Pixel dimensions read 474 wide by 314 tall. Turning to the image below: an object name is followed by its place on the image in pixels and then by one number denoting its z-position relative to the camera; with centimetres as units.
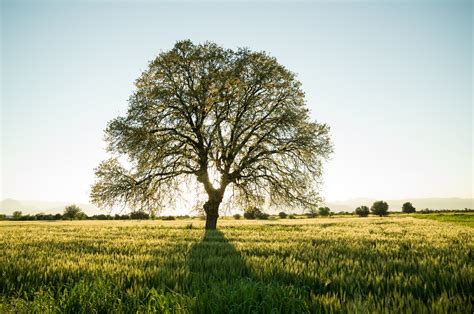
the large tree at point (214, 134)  2184
